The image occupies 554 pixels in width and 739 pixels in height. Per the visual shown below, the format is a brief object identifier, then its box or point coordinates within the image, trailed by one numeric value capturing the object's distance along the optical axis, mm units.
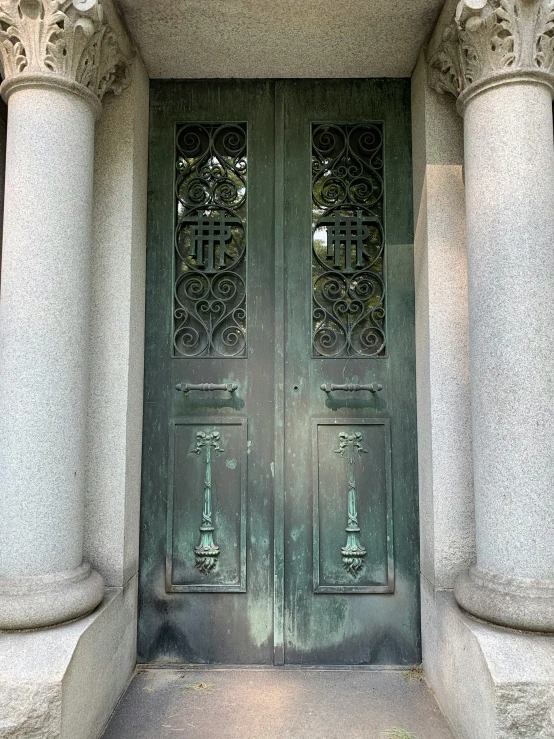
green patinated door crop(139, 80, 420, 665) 4160
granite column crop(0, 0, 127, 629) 3158
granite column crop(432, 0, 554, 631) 3139
